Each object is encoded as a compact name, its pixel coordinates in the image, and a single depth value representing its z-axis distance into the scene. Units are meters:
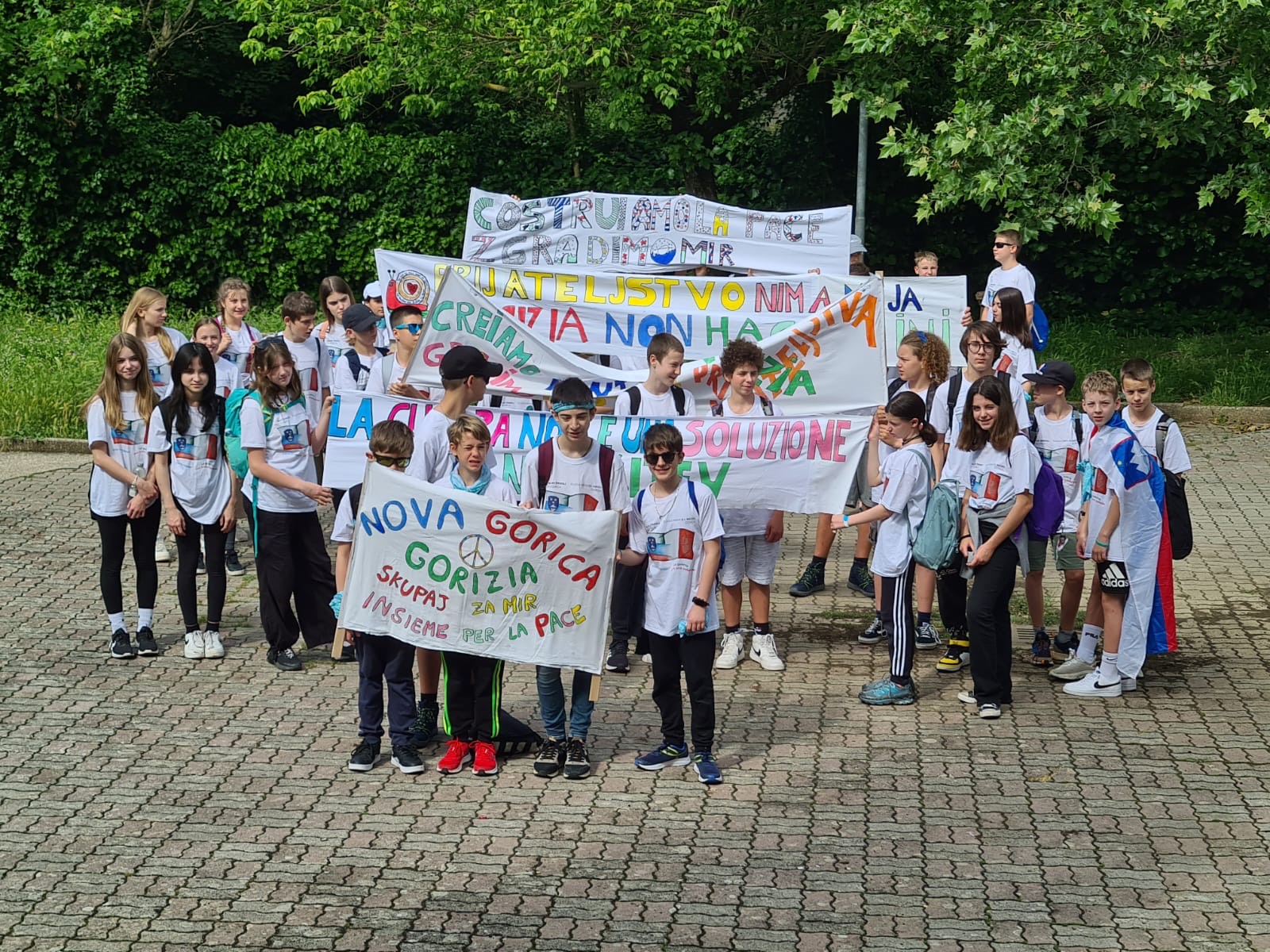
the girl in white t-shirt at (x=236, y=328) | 10.91
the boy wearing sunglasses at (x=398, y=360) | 9.92
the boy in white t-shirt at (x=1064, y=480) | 9.07
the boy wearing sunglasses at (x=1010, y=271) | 12.68
